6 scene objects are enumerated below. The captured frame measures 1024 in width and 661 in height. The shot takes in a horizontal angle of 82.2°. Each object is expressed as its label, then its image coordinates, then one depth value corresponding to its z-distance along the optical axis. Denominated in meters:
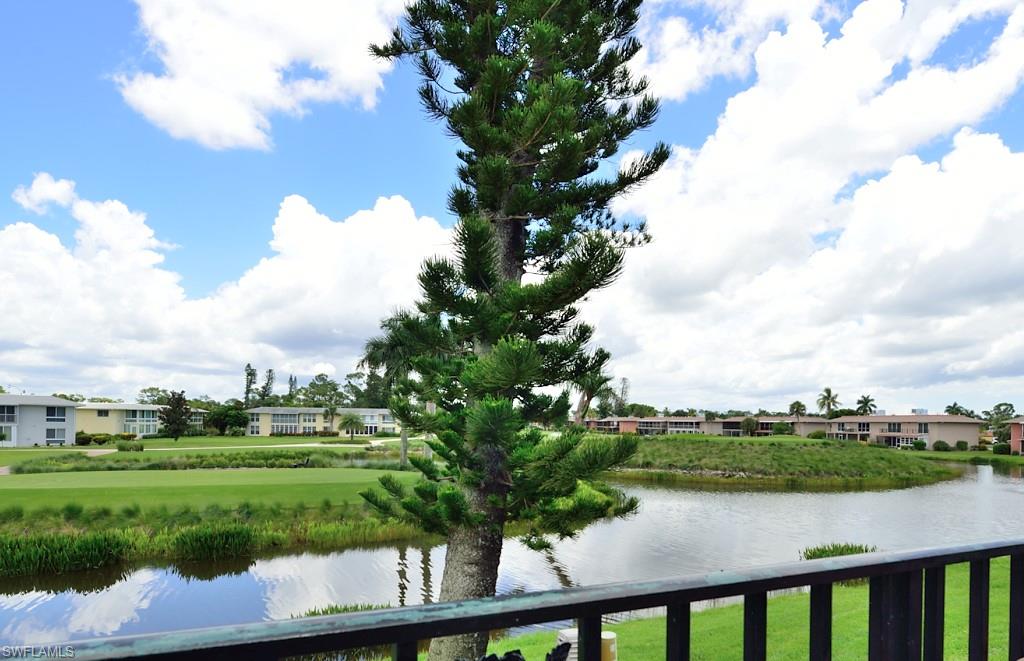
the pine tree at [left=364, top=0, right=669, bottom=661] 4.65
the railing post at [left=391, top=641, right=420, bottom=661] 1.05
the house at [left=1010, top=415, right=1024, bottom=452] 49.44
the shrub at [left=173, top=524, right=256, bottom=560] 12.91
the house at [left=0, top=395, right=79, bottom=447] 43.34
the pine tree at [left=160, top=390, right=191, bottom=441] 44.66
